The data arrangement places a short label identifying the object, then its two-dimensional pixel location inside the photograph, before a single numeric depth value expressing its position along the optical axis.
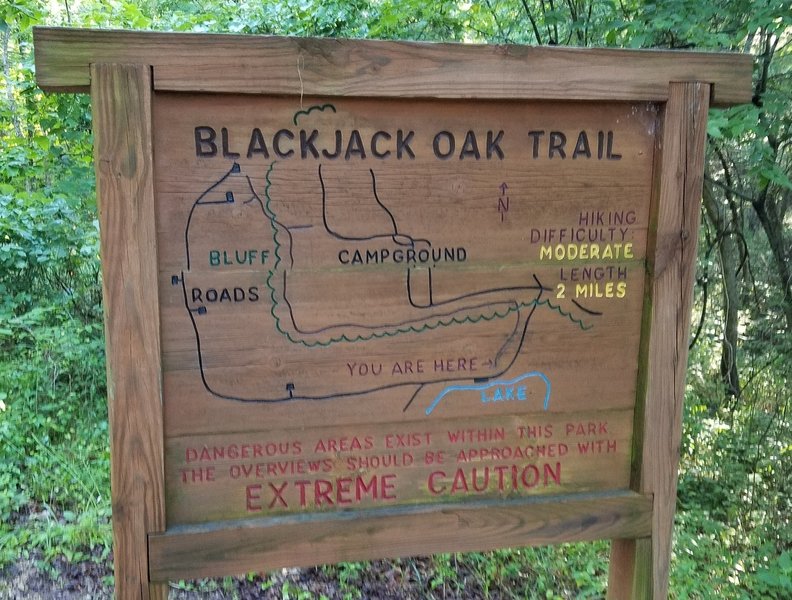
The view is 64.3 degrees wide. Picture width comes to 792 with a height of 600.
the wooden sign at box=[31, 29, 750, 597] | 1.53
